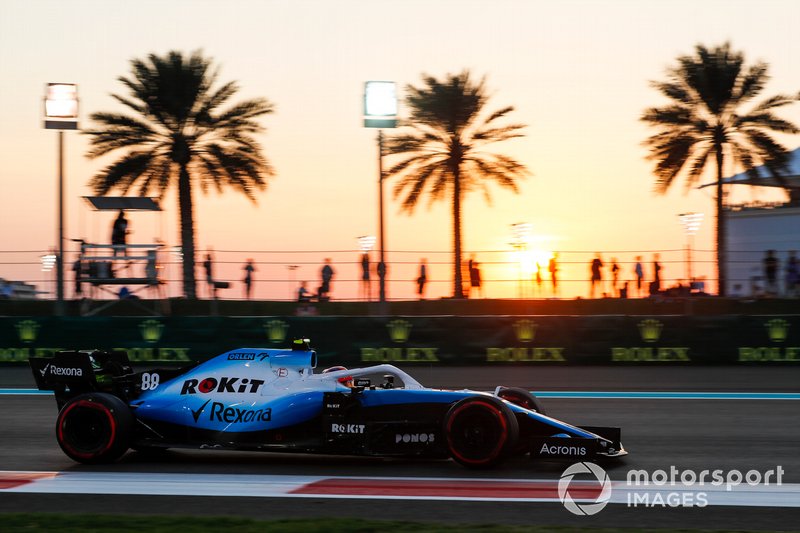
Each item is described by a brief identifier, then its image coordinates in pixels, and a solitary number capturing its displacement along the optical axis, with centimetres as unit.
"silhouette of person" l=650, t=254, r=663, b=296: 2745
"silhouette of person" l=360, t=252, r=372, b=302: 2741
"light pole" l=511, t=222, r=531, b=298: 2822
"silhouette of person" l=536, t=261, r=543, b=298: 2800
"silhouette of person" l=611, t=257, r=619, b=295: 2777
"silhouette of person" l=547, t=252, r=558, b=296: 2792
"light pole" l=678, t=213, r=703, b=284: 3272
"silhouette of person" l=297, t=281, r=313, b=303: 2725
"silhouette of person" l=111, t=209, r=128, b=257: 2678
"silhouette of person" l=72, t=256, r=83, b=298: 2696
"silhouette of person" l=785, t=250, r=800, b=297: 2878
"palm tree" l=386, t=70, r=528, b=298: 3344
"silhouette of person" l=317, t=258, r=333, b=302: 2709
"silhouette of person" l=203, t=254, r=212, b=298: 2778
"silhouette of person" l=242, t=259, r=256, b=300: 2688
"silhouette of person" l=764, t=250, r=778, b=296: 2891
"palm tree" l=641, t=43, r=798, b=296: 3288
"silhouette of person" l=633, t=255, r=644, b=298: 2778
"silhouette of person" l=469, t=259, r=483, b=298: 2888
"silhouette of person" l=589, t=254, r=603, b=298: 2777
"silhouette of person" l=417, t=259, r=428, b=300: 2717
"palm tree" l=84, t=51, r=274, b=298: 3067
